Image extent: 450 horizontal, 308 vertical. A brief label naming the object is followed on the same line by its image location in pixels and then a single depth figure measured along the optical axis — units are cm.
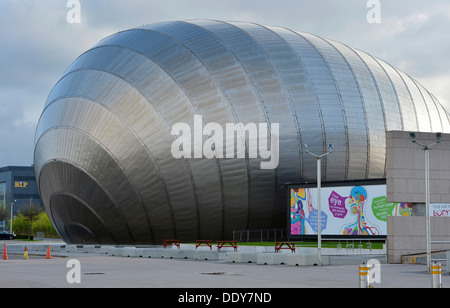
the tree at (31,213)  11550
